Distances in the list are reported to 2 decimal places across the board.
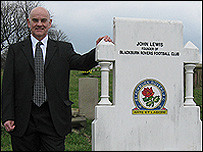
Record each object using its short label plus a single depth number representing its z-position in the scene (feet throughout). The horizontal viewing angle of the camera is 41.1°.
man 8.68
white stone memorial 10.39
